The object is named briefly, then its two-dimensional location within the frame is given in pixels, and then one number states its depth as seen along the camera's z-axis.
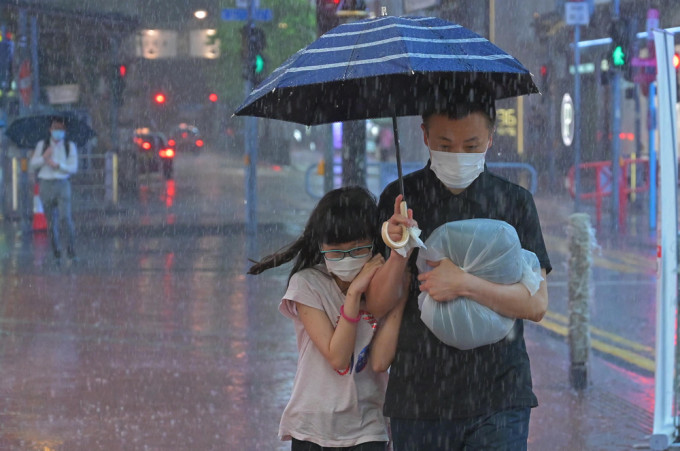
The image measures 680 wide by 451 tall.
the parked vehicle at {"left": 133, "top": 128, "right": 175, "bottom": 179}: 36.72
